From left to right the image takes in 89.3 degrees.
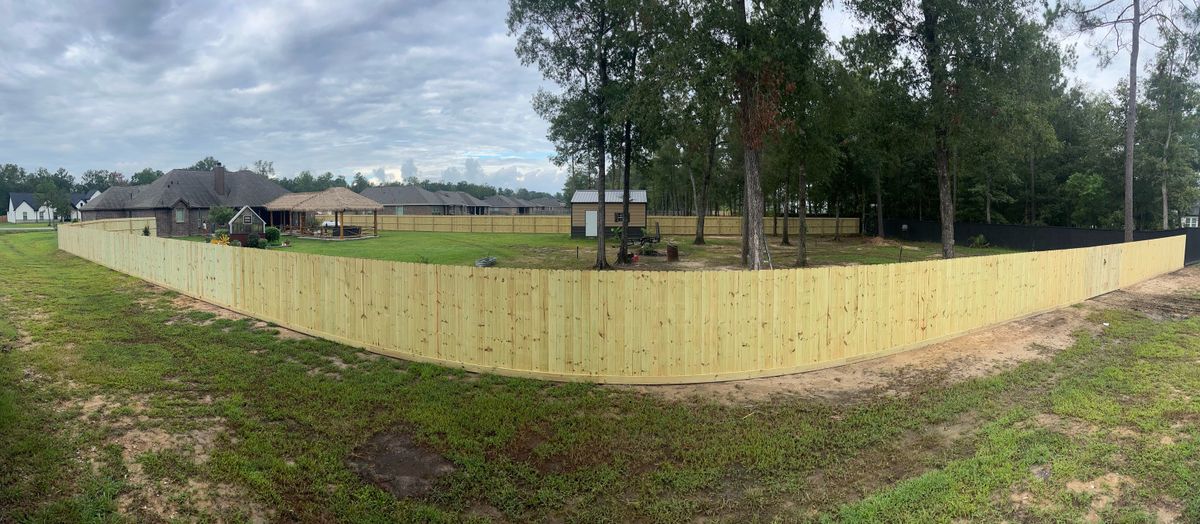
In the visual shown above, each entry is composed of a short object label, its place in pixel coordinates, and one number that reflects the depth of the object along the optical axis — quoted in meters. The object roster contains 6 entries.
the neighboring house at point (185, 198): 45.09
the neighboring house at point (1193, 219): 53.51
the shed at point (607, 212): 39.91
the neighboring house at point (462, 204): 85.19
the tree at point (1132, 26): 22.42
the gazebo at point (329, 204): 38.75
